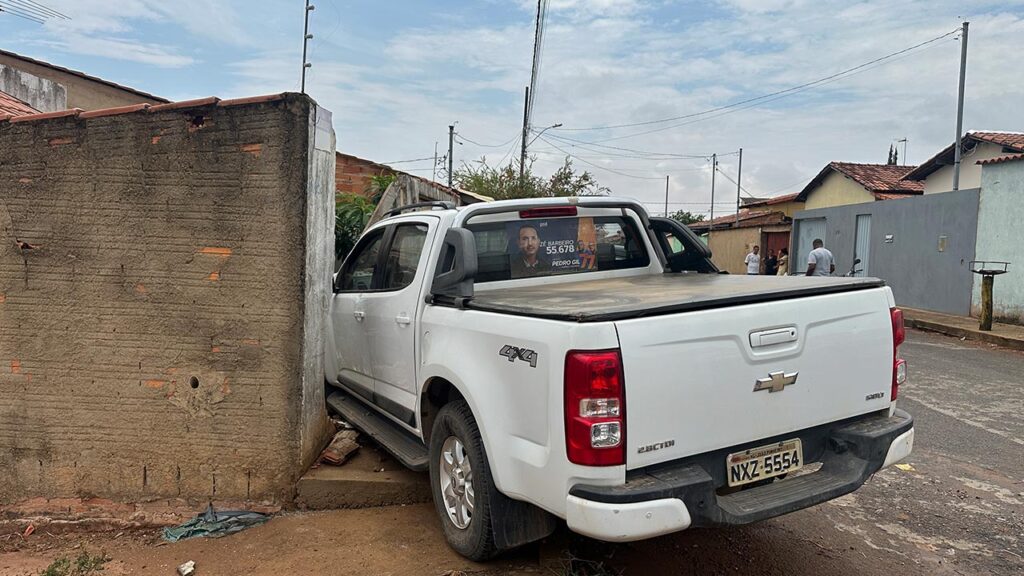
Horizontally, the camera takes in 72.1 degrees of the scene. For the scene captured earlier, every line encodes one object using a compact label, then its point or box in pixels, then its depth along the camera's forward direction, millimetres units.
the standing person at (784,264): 18297
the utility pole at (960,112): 17875
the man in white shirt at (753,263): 18812
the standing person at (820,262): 14234
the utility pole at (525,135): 26080
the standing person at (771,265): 23250
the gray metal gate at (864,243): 18516
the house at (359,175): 11352
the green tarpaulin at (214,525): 4051
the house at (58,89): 10242
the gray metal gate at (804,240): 21781
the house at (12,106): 5830
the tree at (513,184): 28188
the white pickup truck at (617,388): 2602
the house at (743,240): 25594
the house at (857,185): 24656
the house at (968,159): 17638
